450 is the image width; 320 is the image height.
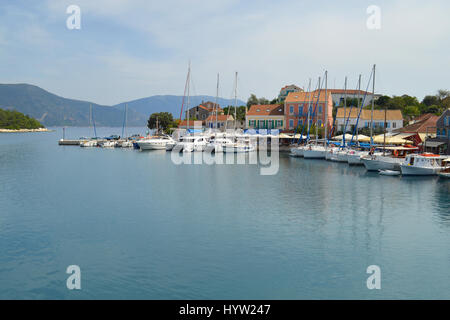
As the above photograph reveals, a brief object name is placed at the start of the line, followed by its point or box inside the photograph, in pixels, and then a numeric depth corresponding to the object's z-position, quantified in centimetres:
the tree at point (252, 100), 13888
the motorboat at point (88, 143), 10306
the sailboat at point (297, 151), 7241
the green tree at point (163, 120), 12825
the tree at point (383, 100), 11119
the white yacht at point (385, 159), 5262
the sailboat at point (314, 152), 6894
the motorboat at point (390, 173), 5028
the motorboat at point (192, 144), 8156
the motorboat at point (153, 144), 8975
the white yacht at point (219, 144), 7783
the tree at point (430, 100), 11498
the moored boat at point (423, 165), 4806
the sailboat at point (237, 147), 7694
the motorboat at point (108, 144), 10200
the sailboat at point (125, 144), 10062
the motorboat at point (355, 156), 6011
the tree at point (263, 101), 14052
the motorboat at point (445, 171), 4724
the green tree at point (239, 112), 11672
